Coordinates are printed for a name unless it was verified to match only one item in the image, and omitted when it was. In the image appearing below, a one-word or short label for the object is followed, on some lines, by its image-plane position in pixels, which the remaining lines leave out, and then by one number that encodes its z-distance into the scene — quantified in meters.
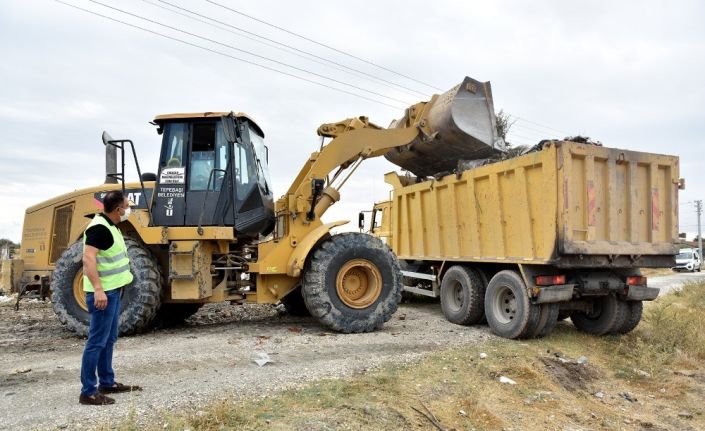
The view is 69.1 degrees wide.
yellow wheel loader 6.47
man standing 3.85
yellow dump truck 6.22
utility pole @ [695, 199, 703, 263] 49.78
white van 31.96
